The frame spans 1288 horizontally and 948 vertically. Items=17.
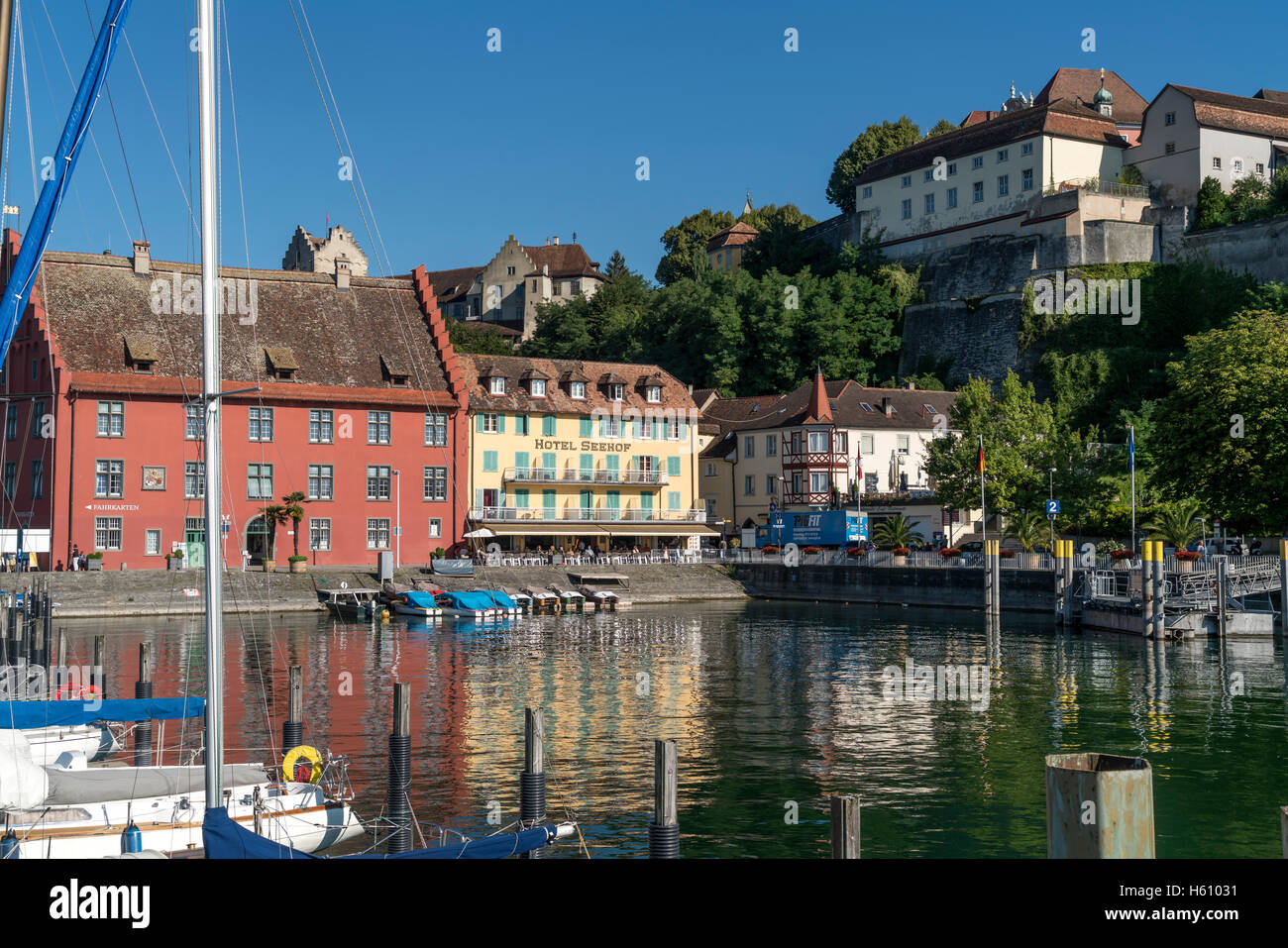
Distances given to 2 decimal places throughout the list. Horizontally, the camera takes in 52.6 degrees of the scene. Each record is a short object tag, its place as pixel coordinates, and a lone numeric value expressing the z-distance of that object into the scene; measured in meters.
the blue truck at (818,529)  84.62
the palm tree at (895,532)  85.94
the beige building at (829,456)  93.19
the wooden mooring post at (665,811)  13.96
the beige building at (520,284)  156.50
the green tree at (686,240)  153.50
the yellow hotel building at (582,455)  84.94
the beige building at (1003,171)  105.12
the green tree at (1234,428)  57.72
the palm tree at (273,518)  72.94
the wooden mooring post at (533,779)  18.14
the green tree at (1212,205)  99.56
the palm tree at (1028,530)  75.94
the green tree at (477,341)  129.00
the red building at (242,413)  69.69
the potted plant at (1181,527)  64.31
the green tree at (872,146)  135.88
